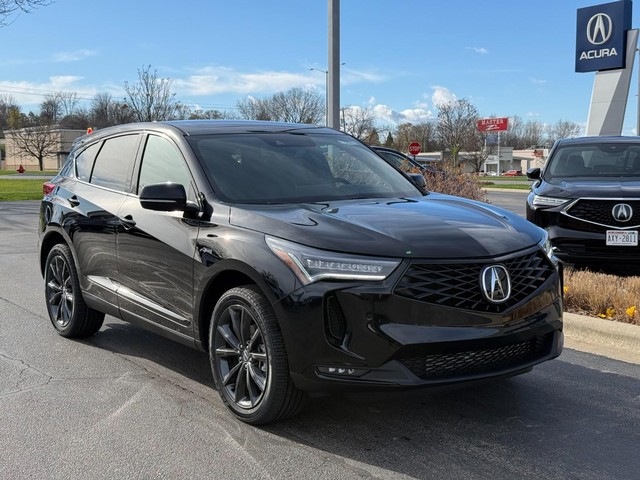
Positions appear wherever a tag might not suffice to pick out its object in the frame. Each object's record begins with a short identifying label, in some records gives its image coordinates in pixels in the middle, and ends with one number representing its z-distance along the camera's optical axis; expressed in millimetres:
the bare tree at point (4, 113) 108125
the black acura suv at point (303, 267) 3311
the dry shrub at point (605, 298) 5812
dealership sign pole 27656
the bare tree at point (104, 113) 60356
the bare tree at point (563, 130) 132500
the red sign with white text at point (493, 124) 101688
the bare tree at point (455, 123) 74250
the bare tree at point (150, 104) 41250
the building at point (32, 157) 89688
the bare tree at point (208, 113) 64256
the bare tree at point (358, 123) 68812
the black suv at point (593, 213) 7461
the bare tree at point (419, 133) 105875
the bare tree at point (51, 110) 90938
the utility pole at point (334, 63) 12148
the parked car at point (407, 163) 12406
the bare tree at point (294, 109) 71625
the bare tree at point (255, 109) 69812
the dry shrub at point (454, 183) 10984
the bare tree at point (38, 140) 87312
